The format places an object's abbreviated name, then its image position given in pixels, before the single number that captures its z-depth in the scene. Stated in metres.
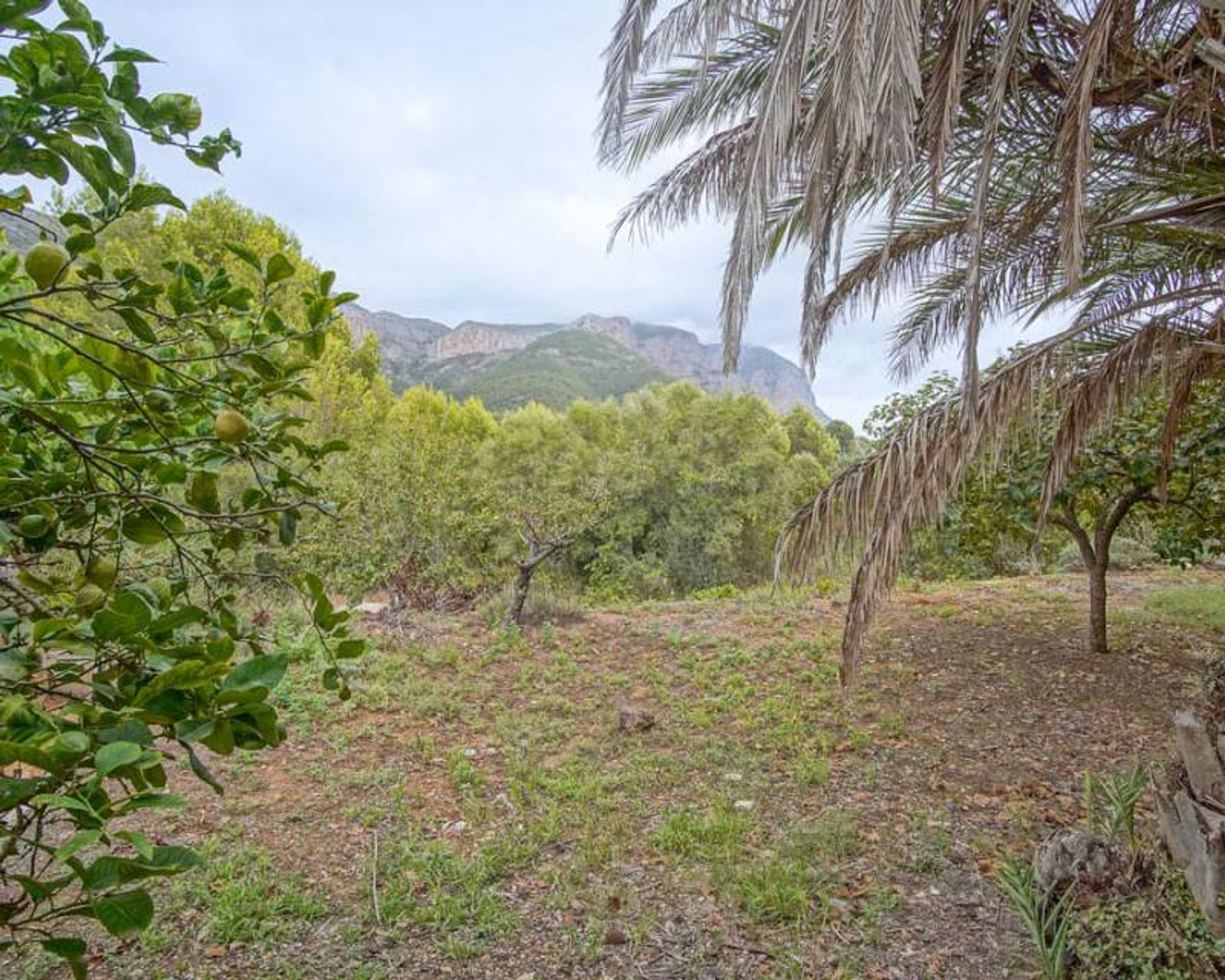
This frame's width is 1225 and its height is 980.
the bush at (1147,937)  1.72
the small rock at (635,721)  3.99
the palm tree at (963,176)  2.37
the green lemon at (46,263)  0.71
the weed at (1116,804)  2.28
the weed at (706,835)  2.75
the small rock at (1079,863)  2.08
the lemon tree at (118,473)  0.58
